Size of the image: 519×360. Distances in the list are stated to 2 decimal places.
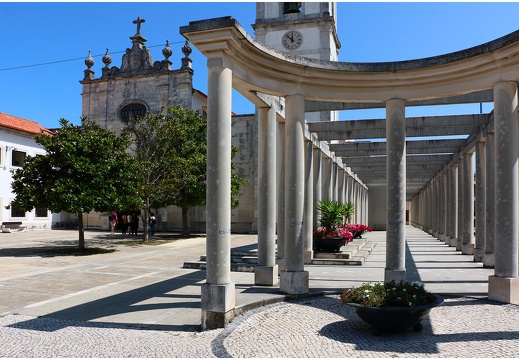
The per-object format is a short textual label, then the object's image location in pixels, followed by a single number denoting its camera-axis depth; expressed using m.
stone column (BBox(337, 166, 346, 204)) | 23.38
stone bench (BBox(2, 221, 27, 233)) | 31.95
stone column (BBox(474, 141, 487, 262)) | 14.41
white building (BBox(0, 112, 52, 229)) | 33.03
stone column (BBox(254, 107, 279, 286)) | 9.99
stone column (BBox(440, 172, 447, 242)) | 22.61
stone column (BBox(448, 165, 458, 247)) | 19.30
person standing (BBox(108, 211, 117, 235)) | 31.08
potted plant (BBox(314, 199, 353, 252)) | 14.89
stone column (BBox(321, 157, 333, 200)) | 19.64
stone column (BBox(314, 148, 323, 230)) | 16.94
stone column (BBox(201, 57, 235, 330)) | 7.04
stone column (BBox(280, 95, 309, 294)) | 9.08
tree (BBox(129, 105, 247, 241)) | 23.91
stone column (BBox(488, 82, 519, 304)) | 8.37
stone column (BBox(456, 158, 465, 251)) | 16.98
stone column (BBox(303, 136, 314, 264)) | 14.12
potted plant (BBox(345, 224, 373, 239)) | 19.50
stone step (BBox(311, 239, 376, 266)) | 14.18
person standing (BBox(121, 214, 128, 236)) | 31.02
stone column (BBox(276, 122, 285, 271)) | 10.98
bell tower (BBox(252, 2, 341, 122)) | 34.03
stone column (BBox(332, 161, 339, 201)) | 21.50
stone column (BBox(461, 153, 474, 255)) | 16.55
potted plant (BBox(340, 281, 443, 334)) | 6.14
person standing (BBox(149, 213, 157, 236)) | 30.09
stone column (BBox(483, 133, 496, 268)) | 11.30
